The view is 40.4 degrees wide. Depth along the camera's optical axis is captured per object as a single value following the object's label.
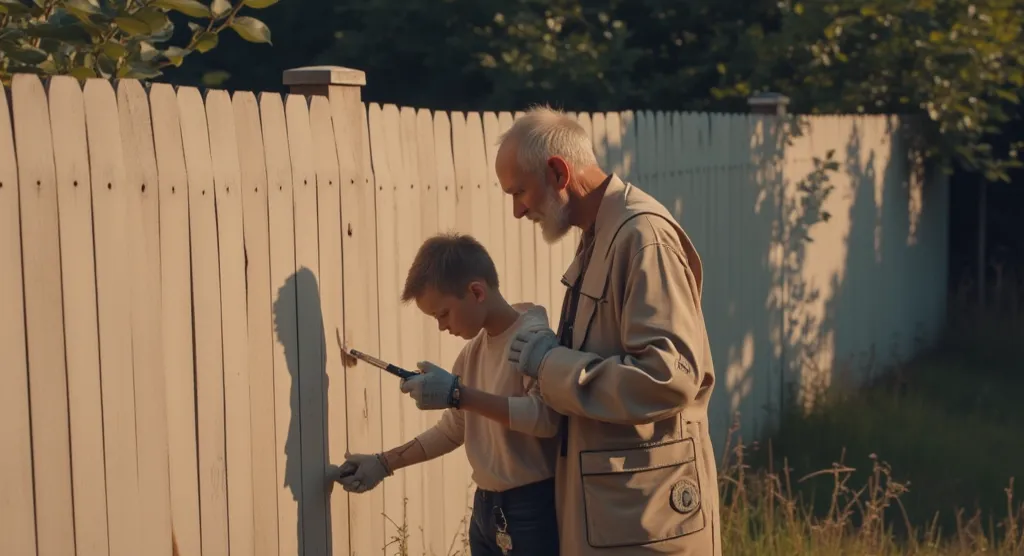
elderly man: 3.04
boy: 3.44
